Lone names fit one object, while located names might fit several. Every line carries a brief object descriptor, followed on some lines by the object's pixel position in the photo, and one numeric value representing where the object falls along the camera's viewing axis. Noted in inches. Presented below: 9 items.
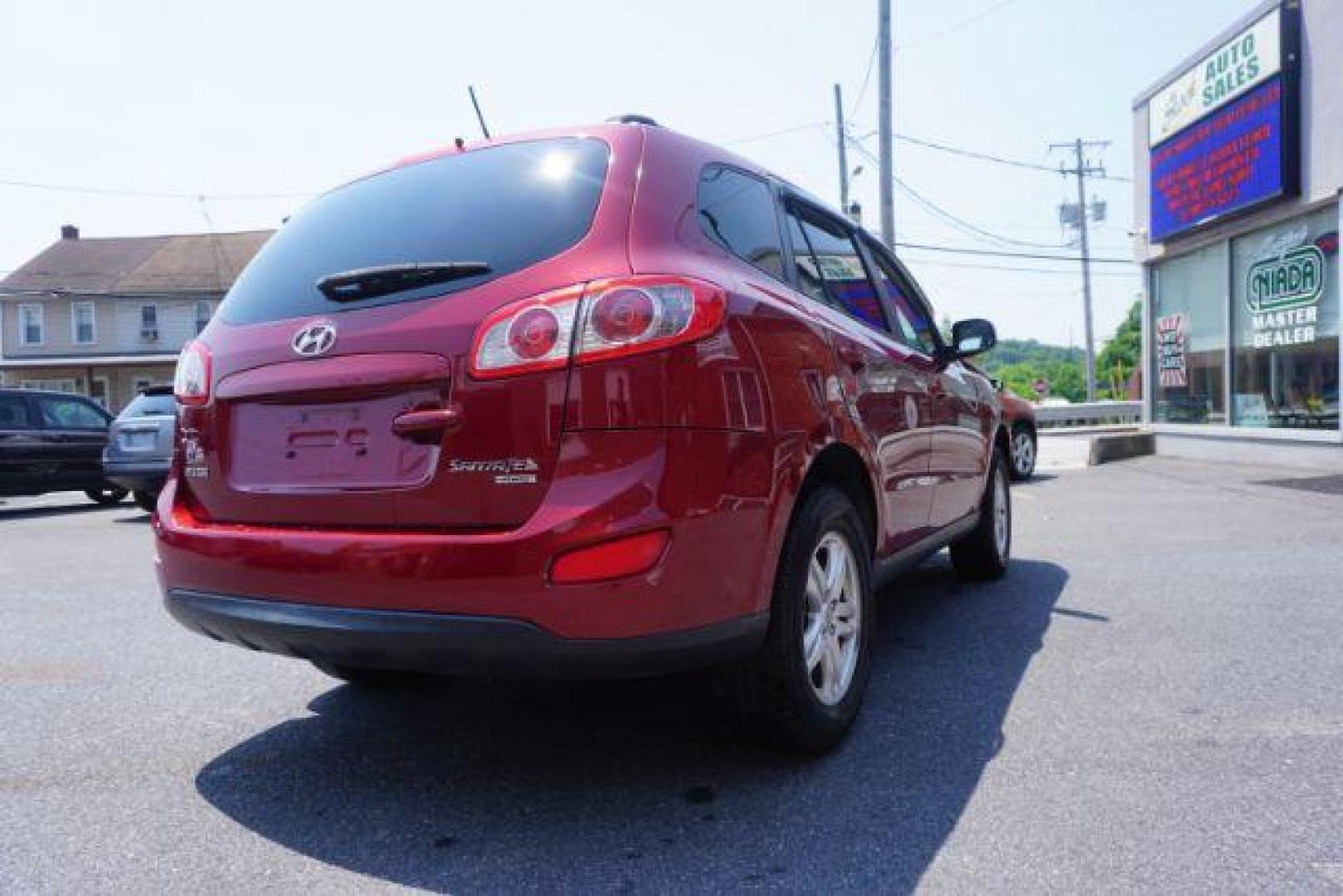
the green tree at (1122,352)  3526.1
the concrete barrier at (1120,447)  577.9
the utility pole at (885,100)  684.7
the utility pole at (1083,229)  1672.0
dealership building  450.3
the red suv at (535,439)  86.3
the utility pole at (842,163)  1064.2
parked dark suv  462.9
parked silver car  390.3
